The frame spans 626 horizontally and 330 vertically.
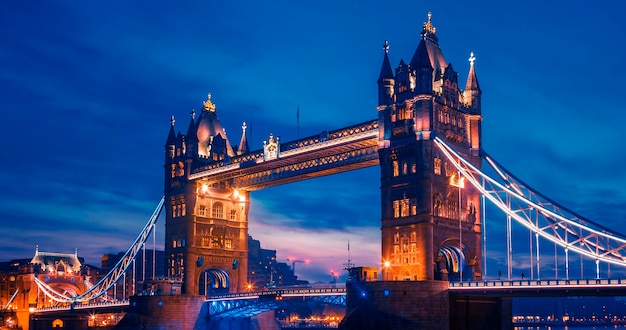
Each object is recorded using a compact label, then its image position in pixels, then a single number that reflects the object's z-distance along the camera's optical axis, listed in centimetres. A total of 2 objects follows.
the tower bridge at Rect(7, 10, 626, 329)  7794
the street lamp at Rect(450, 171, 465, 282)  8668
